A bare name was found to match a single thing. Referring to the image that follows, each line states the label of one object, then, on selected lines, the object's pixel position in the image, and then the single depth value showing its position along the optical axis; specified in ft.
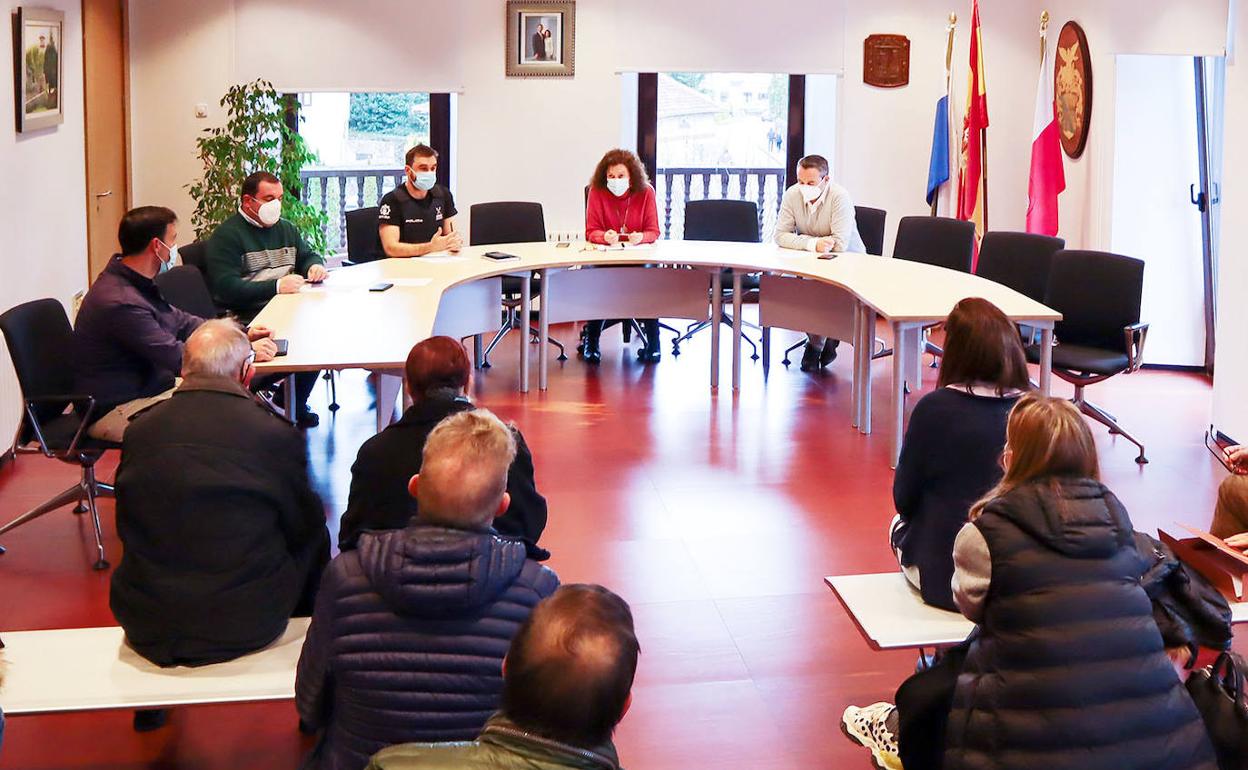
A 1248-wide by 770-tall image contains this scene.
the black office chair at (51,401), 16.98
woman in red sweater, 27.17
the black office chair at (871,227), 28.63
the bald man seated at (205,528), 11.09
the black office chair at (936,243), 26.40
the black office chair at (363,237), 27.73
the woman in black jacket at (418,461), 11.93
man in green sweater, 21.57
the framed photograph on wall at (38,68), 22.06
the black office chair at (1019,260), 24.56
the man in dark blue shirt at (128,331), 17.30
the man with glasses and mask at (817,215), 26.76
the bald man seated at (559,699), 6.35
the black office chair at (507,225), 29.45
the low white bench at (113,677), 10.61
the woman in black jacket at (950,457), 12.44
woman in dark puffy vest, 9.14
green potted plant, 30.63
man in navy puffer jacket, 8.64
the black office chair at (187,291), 19.93
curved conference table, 19.01
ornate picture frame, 32.86
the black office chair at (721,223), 30.37
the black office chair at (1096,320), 22.08
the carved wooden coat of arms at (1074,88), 29.60
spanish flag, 31.07
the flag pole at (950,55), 32.14
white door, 28.30
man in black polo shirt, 25.75
